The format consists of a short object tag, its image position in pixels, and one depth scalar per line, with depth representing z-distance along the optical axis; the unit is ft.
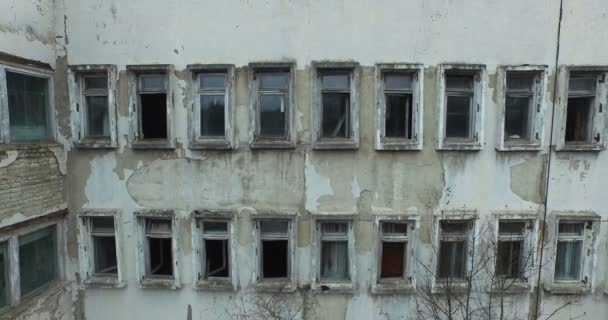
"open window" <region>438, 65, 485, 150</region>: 18.98
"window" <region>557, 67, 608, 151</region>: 18.93
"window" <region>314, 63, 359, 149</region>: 18.98
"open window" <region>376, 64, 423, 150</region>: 18.98
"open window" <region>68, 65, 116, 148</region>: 19.49
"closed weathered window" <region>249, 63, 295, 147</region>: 19.11
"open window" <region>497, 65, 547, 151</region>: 18.90
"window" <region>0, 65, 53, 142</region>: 16.68
